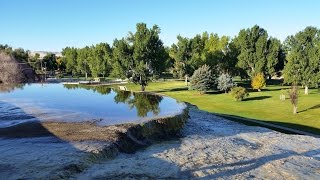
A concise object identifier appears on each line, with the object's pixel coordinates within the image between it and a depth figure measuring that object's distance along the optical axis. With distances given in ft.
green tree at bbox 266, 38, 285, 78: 199.49
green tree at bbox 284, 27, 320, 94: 161.12
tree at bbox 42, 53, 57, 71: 316.48
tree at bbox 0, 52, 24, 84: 205.74
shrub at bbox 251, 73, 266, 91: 169.24
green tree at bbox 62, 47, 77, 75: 303.48
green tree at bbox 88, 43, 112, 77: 236.39
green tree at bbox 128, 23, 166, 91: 166.24
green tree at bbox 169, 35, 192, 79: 203.36
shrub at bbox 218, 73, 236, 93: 161.12
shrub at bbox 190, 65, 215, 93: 158.87
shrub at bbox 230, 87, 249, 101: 128.37
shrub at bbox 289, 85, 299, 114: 96.06
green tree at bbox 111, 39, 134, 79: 170.37
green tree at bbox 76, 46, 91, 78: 281.99
